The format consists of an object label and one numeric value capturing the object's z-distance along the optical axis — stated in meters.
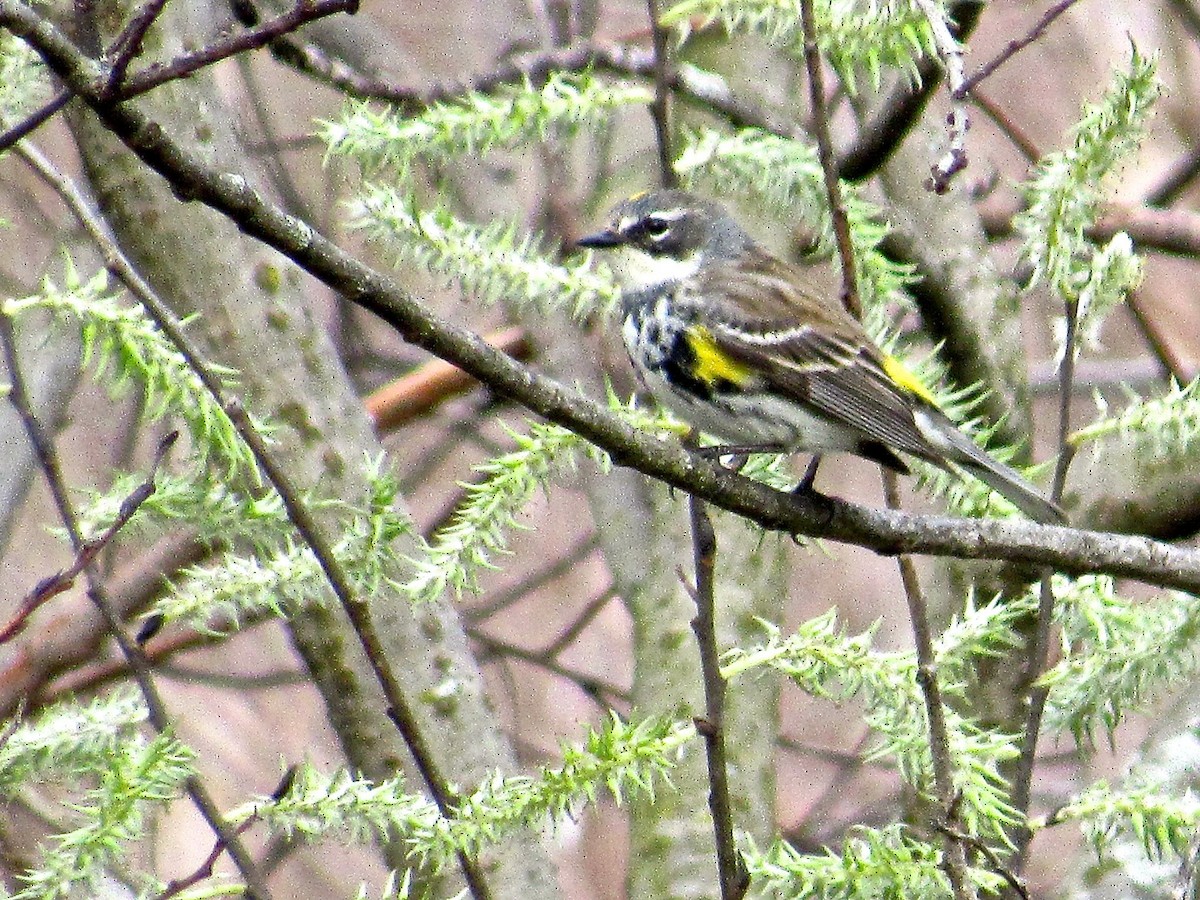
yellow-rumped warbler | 6.66
